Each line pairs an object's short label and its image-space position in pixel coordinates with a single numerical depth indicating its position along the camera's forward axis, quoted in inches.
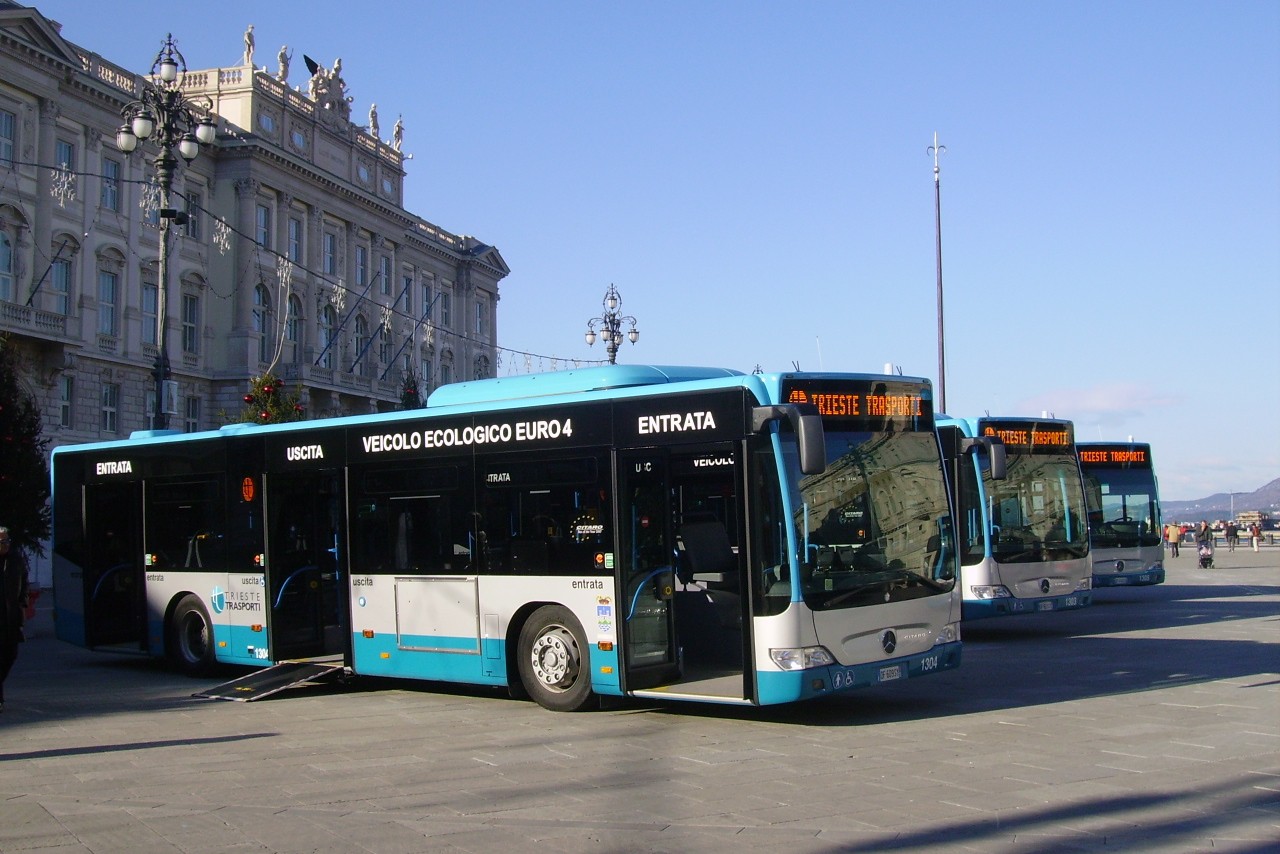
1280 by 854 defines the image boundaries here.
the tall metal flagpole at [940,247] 1285.7
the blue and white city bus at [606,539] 398.0
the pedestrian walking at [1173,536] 2215.9
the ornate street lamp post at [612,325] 1172.5
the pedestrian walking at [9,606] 468.1
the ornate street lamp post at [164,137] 821.1
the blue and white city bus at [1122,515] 935.7
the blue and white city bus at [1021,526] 684.1
